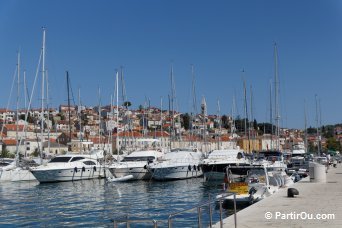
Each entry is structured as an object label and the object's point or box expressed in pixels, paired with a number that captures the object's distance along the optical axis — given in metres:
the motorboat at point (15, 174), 47.81
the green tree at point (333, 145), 123.41
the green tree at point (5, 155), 96.05
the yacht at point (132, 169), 44.72
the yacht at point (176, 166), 44.38
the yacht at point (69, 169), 44.81
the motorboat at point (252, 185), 21.92
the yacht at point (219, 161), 41.59
